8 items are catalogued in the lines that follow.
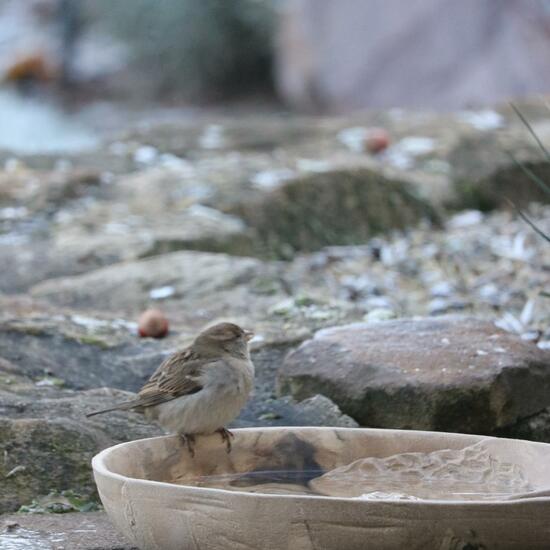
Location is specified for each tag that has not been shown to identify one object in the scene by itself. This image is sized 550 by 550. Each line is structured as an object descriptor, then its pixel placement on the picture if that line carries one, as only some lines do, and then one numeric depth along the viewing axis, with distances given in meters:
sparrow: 6.26
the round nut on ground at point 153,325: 8.73
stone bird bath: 4.62
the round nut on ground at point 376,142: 15.53
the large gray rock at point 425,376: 7.04
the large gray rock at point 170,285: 9.90
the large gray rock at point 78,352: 8.04
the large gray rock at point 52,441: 6.35
